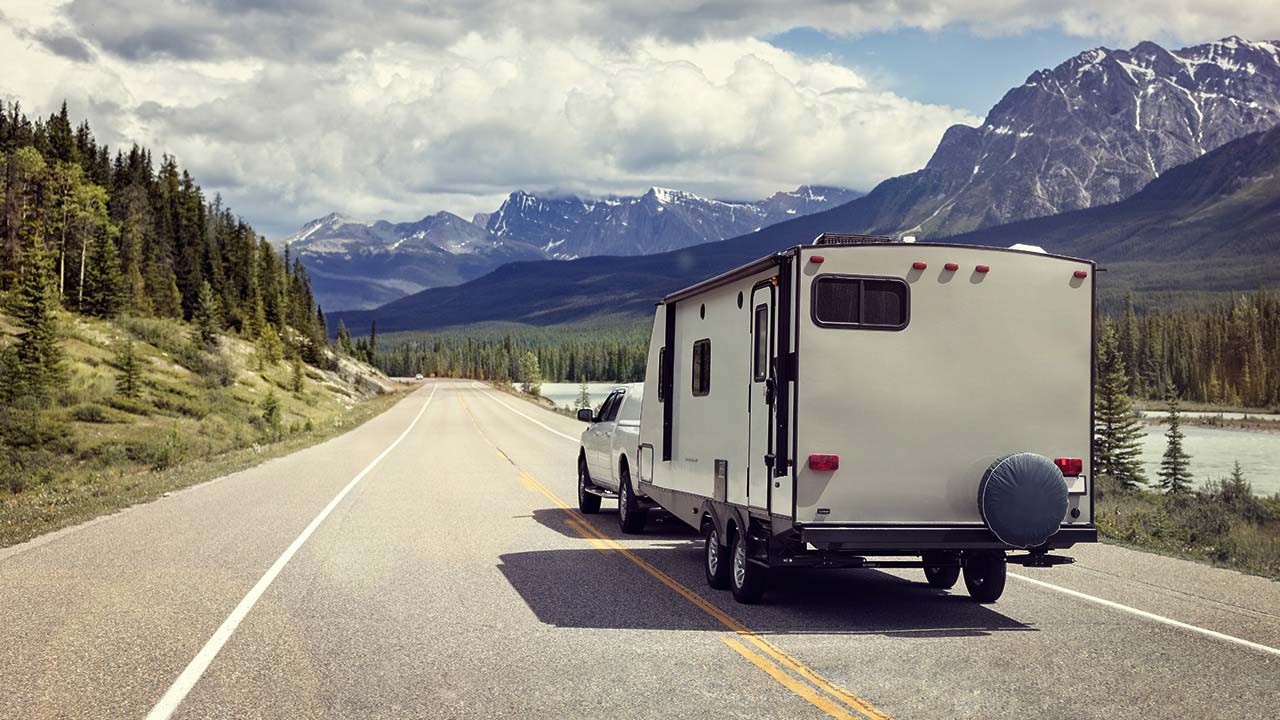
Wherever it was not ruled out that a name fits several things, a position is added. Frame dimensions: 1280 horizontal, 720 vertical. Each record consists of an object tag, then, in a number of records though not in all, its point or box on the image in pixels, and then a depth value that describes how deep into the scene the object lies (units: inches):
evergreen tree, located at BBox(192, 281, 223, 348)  2928.2
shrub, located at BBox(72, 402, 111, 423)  1640.0
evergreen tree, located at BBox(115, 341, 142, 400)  1818.4
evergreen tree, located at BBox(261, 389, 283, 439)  1766.7
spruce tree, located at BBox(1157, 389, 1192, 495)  1672.0
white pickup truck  590.2
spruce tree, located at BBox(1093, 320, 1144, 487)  1830.7
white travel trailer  360.5
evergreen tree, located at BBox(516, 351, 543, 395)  4831.2
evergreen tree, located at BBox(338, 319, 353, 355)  6602.9
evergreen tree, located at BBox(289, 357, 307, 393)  2959.4
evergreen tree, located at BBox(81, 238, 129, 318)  2807.6
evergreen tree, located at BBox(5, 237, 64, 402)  1701.5
